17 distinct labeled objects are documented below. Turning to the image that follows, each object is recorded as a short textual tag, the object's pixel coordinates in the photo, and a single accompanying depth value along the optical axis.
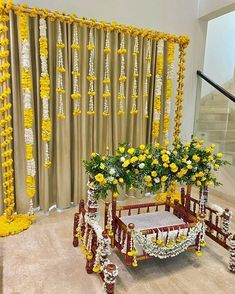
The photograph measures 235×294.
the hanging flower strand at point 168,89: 3.43
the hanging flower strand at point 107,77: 3.07
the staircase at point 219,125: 3.79
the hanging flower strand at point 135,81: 3.22
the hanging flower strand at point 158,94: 3.37
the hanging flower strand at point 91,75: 2.98
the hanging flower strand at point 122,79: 3.12
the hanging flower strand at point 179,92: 3.43
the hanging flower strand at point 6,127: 2.51
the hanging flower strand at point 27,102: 2.57
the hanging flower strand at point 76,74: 2.87
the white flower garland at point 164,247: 1.98
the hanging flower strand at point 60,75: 2.80
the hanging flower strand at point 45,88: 2.68
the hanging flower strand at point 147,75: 3.32
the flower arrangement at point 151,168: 2.03
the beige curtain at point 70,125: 2.80
